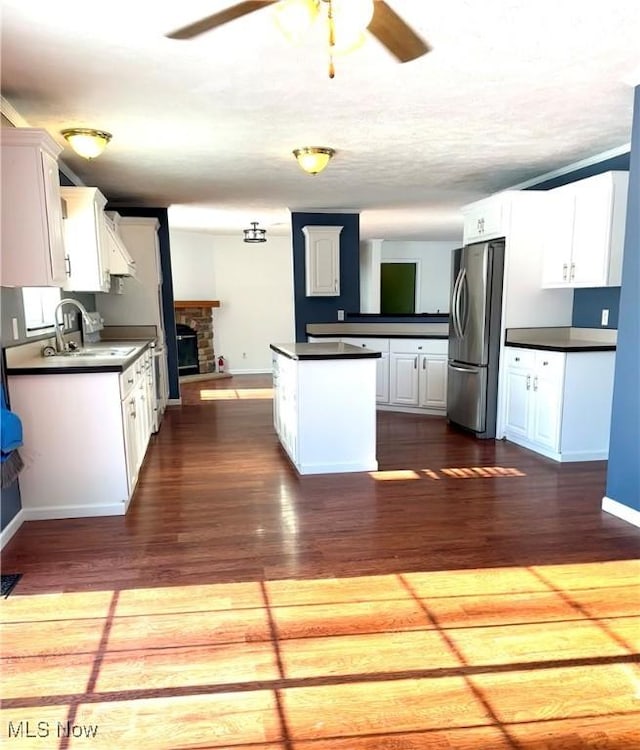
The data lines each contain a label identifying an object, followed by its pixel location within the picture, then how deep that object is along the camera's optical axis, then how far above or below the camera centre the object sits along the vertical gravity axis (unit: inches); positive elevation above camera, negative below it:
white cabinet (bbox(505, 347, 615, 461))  152.9 -32.0
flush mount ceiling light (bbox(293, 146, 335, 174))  146.0 +39.9
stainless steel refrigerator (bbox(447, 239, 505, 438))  178.2 -12.0
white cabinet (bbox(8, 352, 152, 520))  113.3 -31.9
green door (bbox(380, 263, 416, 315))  400.5 +8.7
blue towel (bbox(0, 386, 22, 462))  92.1 -23.6
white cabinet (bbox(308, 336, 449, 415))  218.5 -32.4
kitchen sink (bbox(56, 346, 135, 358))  140.6 -15.0
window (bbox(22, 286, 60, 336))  126.9 -1.8
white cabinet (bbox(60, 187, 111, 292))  145.9 +18.1
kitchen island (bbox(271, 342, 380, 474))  142.9 -31.1
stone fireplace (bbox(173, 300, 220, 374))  331.0 -14.5
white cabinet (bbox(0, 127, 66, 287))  101.0 +18.5
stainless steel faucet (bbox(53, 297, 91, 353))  136.4 -6.9
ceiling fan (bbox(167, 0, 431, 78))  64.7 +40.5
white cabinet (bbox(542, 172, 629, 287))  145.9 +19.3
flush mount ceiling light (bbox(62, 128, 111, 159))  129.2 +40.6
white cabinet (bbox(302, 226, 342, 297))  250.1 +18.7
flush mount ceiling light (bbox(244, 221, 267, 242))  275.4 +34.9
